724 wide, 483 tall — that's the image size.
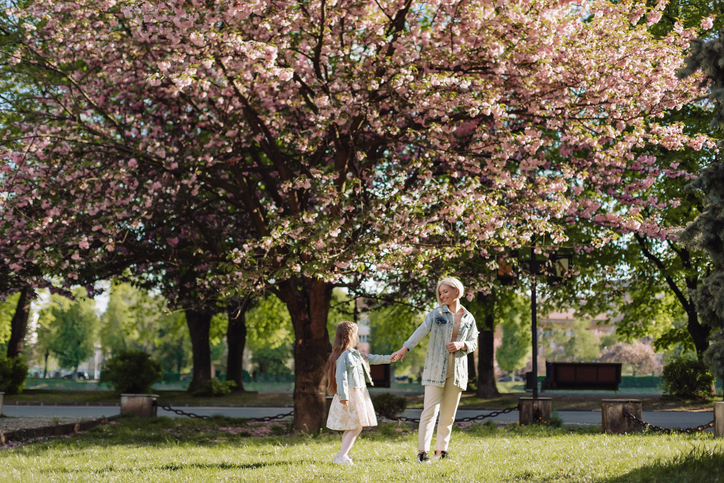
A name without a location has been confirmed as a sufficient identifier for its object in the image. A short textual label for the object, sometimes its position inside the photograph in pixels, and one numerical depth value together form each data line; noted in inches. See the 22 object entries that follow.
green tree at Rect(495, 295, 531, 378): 2488.9
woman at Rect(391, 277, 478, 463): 281.0
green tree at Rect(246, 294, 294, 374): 1116.5
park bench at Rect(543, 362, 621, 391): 751.1
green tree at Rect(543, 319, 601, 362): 2581.2
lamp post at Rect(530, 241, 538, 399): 507.8
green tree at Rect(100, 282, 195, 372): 2255.2
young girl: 290.5
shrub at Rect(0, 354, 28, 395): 895.7
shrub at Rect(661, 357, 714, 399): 790.5
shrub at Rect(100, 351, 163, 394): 858.1
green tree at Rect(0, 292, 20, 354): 1361.1
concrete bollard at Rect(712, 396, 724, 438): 365.7
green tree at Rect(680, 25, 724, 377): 233.5
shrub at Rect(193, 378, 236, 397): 966.3
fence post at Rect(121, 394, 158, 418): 570.6
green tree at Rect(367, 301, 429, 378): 987.0
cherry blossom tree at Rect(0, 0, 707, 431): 407.5
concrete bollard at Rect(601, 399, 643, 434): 431.8
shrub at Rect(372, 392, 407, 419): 571.5
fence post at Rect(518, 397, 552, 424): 514.0
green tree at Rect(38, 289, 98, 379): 2197.3
